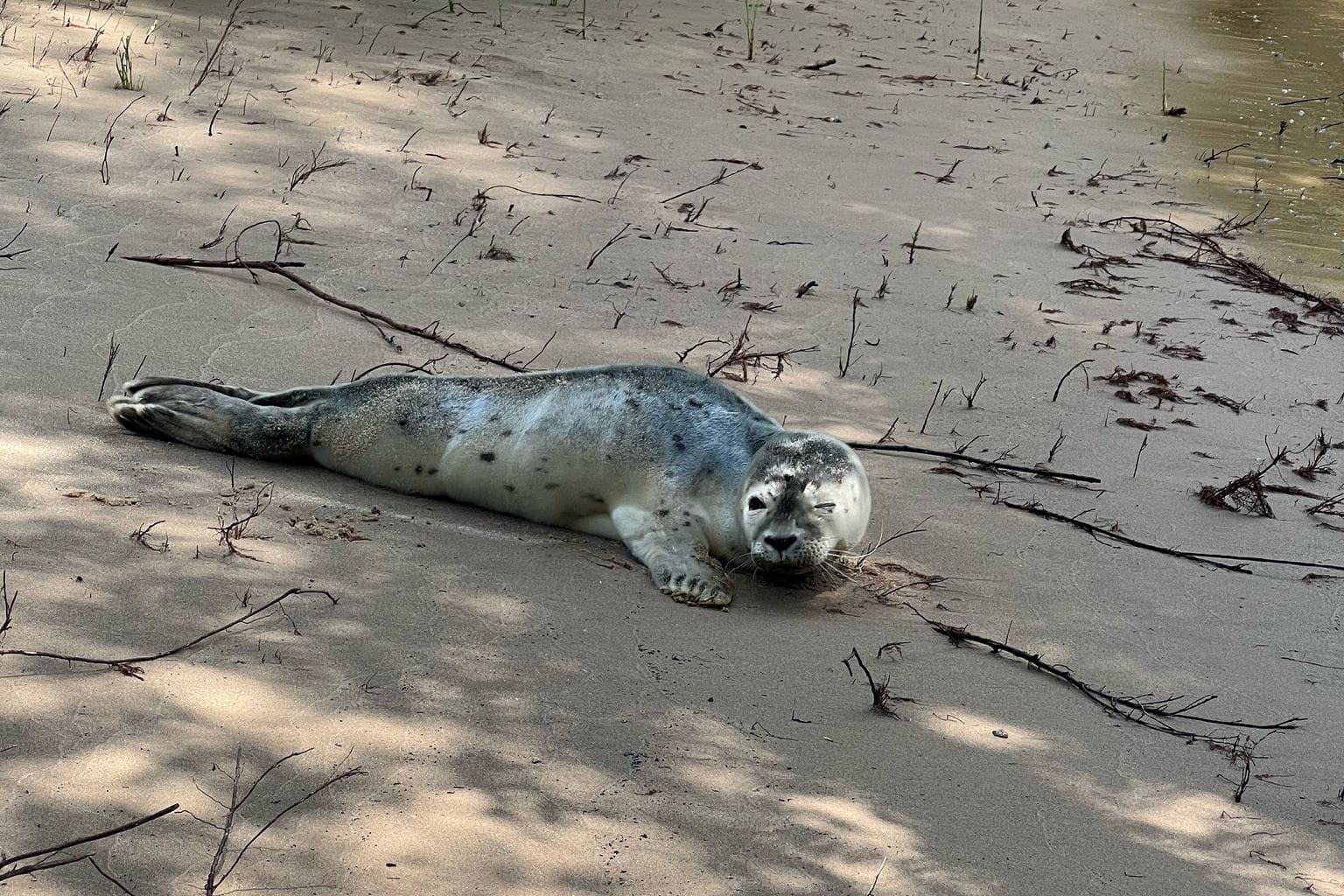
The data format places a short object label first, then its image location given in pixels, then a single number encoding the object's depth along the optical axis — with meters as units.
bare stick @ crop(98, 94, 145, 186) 8.06
